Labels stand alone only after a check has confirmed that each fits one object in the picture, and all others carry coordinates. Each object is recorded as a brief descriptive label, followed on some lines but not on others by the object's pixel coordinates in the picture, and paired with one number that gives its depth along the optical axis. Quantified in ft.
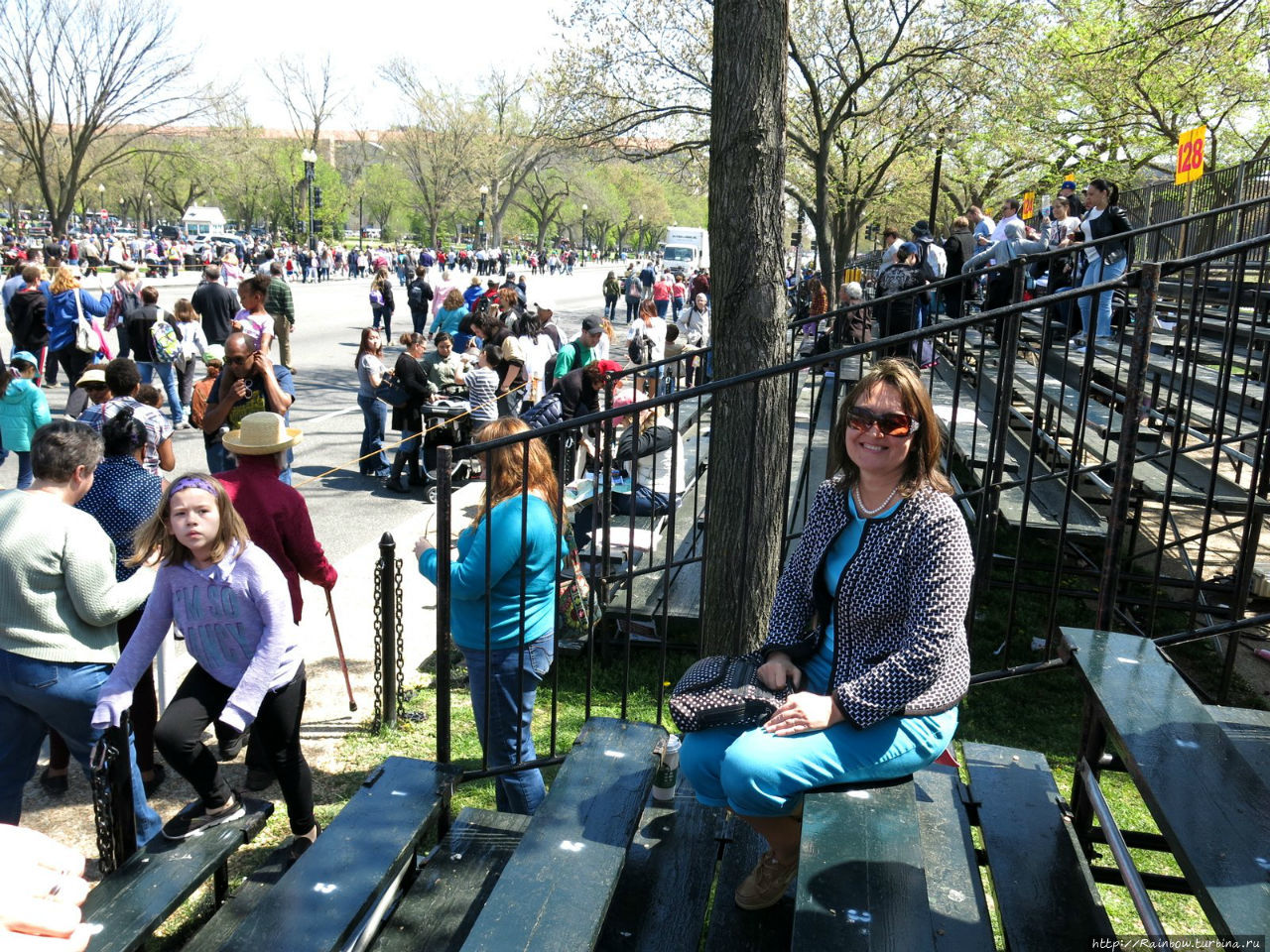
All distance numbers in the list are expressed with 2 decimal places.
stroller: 36.01
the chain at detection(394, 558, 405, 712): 17.40
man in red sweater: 14.69
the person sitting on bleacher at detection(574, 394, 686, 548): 25.15
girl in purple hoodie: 11.61
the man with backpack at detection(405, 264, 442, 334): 69.83
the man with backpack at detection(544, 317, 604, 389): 37.63
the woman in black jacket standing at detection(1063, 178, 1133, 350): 33.81
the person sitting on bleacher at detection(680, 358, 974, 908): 8.50
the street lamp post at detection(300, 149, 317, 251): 121.36
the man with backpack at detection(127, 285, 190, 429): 40.76
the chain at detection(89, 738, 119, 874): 10.61
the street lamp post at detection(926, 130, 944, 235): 65.72
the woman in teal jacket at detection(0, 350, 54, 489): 26.86
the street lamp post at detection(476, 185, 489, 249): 180.44
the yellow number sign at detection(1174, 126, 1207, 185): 38.60
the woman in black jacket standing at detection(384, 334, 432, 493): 34.94
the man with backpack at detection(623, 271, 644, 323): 101.96
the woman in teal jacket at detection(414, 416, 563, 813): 12.46
